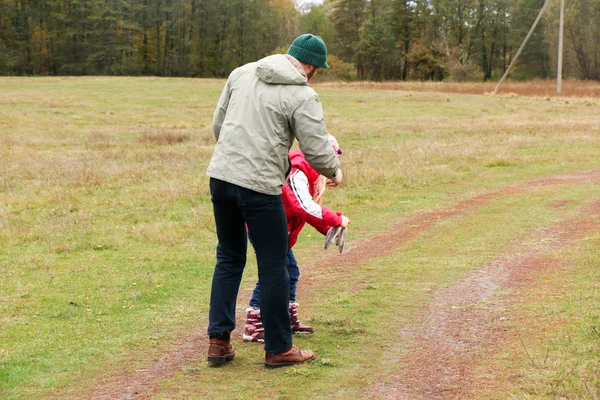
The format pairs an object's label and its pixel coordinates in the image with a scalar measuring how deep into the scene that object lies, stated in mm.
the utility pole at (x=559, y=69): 42384
